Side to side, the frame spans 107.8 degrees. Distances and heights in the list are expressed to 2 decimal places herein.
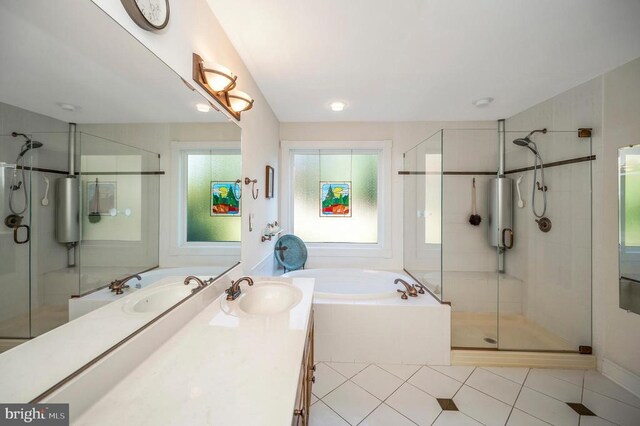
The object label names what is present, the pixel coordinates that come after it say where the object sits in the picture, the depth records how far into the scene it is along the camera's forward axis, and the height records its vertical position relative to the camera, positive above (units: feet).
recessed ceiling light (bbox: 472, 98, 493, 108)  7.79 +3.81
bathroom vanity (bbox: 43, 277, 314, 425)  2.00 -1.72
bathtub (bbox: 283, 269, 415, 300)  8.93 -2.66
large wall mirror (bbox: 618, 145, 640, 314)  5.54 -0.28
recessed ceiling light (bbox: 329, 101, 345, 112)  8.09 +3.79
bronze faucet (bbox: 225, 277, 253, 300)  4.48 -1.54
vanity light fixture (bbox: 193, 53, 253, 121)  3.97 +2.34
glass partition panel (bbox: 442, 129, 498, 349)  9.29 +0.55
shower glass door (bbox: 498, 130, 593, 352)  6.72 -1.18
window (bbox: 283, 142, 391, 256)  10.09 +0.75
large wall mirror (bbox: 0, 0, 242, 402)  1.65 +0.28
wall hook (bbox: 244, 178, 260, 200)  5.97 +0.71
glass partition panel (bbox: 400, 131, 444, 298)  7.70 +0.05
